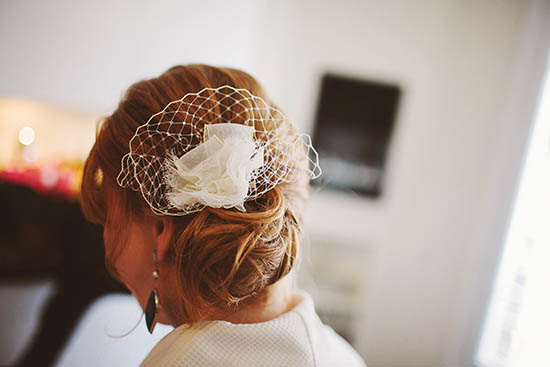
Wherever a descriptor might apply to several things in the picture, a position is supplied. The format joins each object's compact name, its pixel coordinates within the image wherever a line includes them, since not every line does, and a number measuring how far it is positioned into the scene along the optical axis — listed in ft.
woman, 1.67
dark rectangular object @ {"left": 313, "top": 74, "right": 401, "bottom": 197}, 7.35
